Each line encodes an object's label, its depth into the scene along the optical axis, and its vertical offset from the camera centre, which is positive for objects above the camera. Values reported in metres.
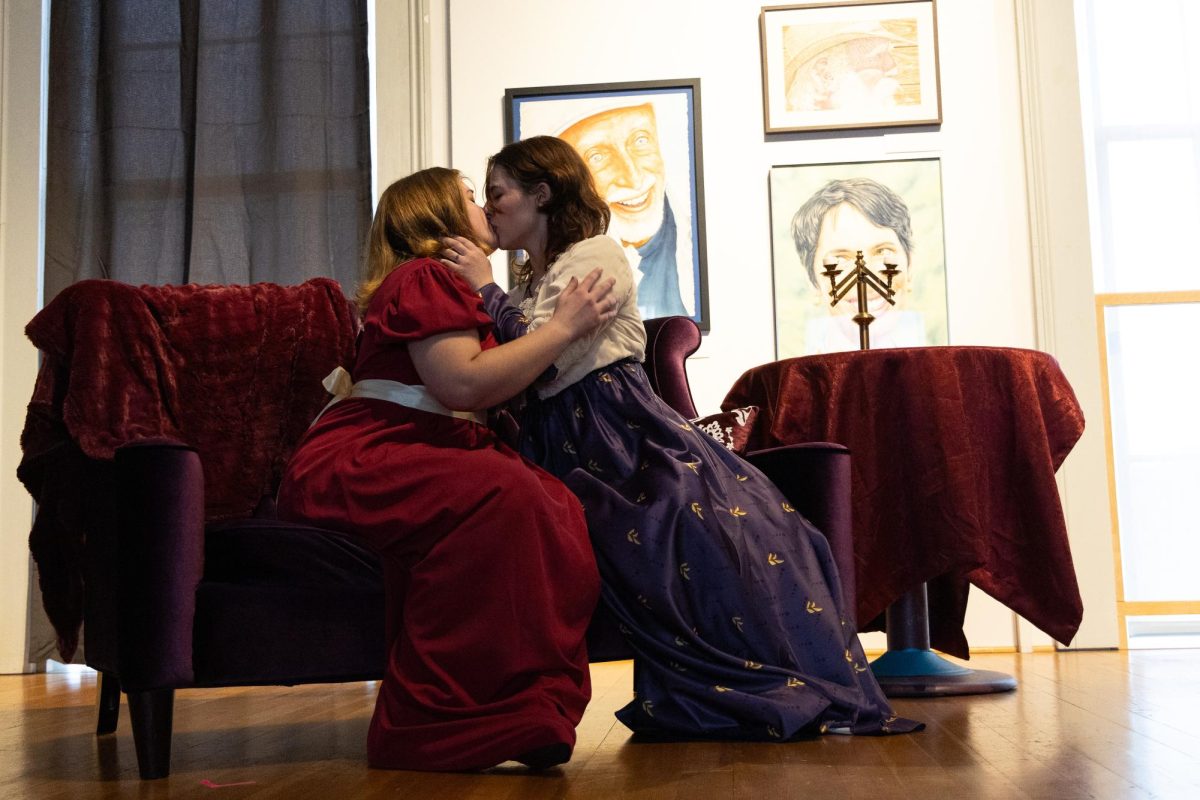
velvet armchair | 1.85 -0.05
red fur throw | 2.25 +0.16
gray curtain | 4.16 +1.12
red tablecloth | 2.65 -0.05
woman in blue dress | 1.96 -0.18
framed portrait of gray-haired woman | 3.91 +0.64
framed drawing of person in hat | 3.99 +1.24
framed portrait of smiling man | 3.99 +0.95
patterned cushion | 2.47 +0.04
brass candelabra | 3.20 +0.43
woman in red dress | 1.76 -0.09
